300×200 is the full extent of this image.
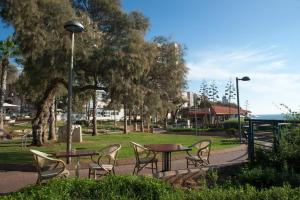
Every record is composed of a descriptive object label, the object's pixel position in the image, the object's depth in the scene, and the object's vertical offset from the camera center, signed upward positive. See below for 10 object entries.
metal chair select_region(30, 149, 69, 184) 4.82 -1.18
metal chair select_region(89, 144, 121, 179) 5.55 -1.12
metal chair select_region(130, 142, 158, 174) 6.00 -1.21
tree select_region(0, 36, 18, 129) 19.43 +5.42
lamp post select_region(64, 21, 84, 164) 6.86 +1.07
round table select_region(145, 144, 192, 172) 5.91 -0.94
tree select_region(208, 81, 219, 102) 51.37 +4.78
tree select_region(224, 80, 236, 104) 51.19 +5.46
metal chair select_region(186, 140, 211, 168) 6.32 -1.22
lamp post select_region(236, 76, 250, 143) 14.30 +2.26
